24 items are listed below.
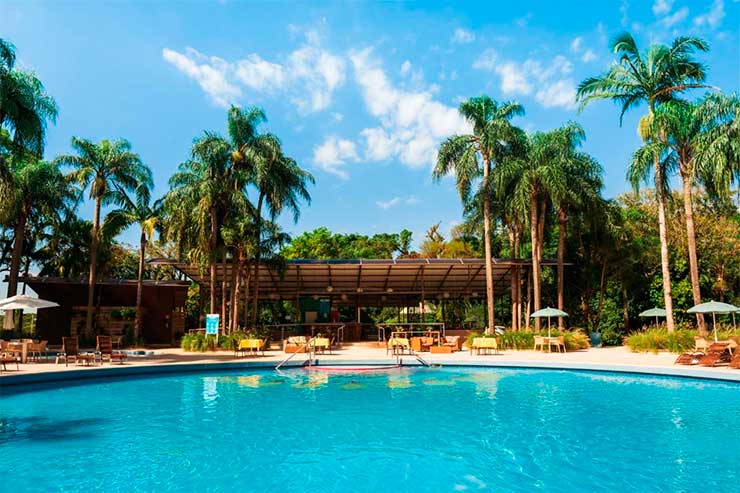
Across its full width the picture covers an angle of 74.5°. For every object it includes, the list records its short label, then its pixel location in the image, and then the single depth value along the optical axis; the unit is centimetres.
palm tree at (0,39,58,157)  1283
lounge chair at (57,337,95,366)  1296
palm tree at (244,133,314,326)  1889
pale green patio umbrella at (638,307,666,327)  1842
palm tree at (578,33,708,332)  1638
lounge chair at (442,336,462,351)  1814
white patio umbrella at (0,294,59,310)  1355
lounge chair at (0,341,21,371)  1213
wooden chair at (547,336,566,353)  1669
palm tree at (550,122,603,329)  1962
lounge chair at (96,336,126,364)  1384
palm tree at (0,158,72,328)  1883
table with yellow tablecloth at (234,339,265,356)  1559
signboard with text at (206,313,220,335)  1716
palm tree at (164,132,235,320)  1797
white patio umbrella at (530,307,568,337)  1762
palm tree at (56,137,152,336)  1977
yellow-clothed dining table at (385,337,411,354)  1609
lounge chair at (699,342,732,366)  1212
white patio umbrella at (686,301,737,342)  1433
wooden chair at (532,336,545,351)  1697
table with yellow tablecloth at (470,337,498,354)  1614
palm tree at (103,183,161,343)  1992
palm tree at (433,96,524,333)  1923
